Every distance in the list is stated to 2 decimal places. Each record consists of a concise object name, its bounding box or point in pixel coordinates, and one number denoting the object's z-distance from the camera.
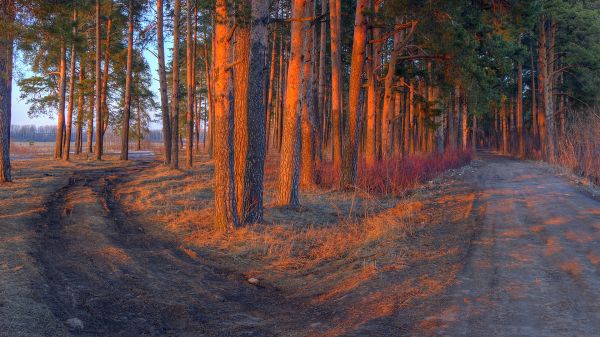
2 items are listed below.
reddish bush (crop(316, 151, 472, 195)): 16.88
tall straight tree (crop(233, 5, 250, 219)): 10.09
